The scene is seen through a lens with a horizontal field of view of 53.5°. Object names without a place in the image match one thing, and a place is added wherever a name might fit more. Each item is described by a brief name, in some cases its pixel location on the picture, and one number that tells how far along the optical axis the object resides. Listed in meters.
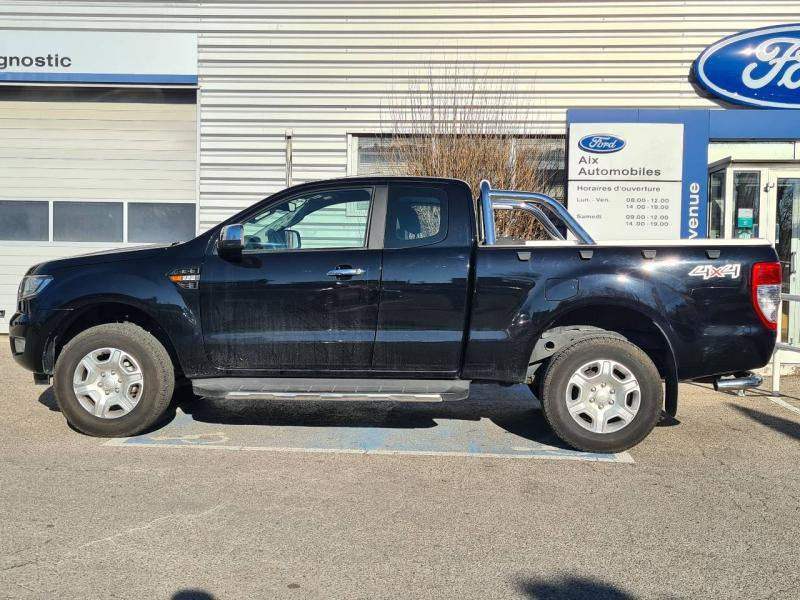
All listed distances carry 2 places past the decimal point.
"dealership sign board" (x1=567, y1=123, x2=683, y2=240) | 10.61
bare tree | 10.10
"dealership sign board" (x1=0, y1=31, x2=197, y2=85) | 11.48
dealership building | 10.66
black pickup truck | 5.56
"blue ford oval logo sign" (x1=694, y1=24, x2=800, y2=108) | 10.61
